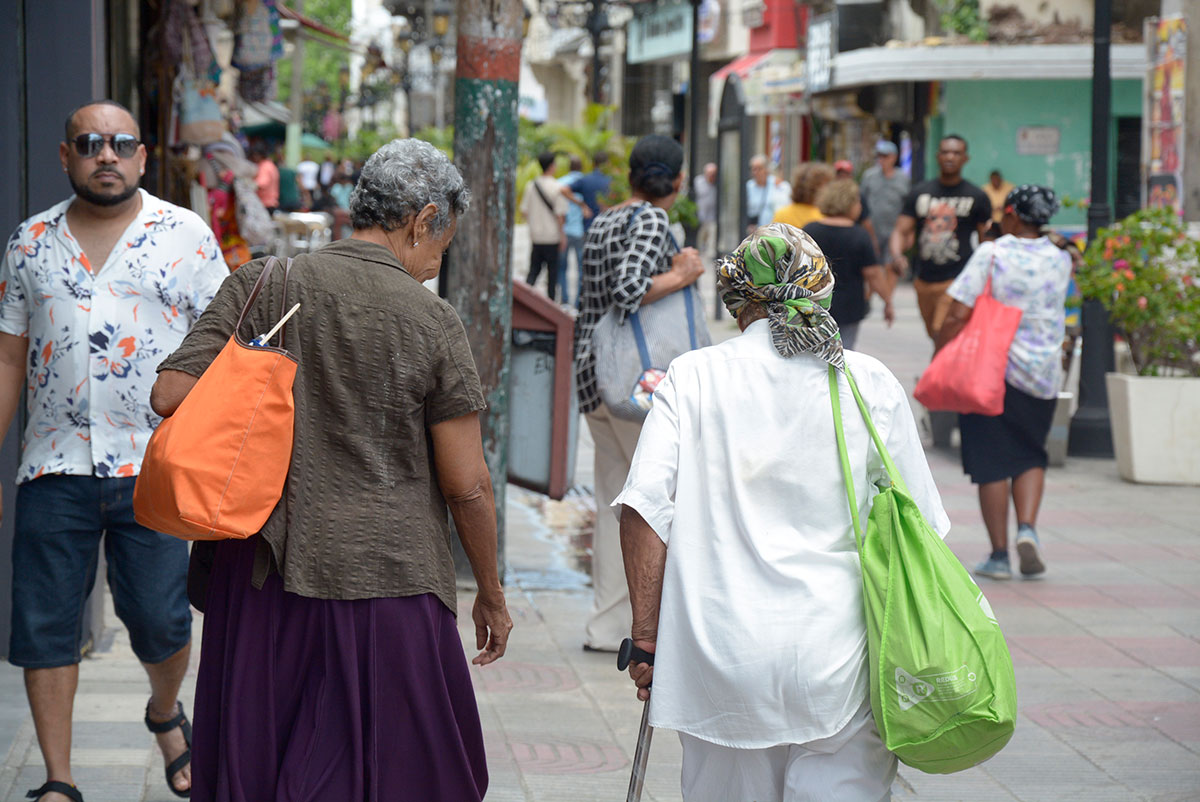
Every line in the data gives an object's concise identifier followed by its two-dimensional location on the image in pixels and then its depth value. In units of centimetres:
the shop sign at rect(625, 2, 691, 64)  3997
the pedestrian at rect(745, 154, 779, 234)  2531
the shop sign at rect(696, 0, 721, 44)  3903
